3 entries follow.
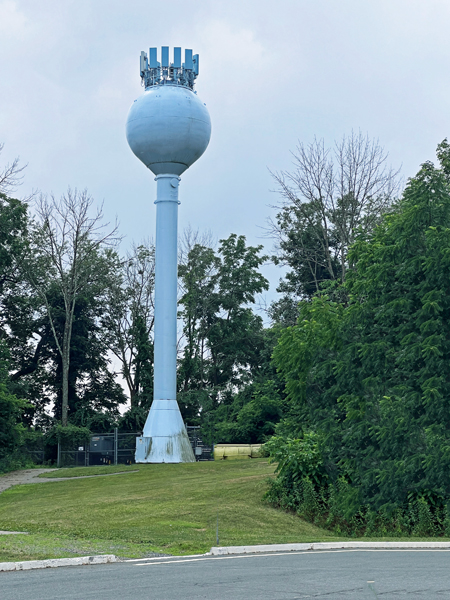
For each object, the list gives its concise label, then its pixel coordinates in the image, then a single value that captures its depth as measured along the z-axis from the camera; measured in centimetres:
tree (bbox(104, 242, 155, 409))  5825
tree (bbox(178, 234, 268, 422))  6147
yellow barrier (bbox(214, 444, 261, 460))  4612
